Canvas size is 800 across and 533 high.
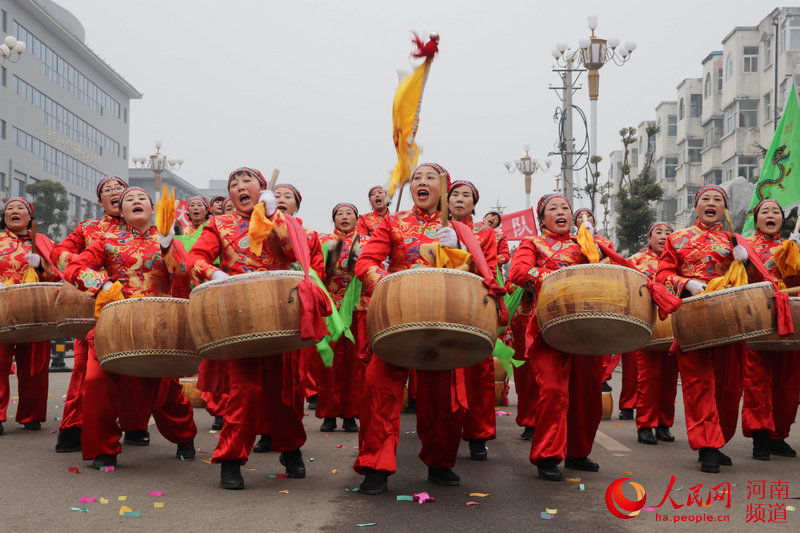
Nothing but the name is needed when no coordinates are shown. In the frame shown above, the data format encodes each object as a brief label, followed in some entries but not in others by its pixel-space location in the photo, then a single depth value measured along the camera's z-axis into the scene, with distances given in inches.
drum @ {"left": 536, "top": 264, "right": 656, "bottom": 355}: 208.8
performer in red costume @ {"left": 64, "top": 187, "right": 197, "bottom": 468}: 236.7
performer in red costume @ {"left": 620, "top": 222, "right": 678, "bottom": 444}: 308.3
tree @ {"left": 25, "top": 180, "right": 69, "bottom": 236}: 1617.9
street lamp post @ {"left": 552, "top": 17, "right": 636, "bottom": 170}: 665.0
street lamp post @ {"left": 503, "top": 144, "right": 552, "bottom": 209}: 1077.1
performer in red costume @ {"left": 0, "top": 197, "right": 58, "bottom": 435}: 319.9
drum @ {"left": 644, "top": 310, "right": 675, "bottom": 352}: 307.0
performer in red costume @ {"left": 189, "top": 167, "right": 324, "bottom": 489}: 211.8
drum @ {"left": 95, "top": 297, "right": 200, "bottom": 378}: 215.9
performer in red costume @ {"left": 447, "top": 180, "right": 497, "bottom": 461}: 264.7
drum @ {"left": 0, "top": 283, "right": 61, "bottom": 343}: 290.4
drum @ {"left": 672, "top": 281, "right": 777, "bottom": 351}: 235.3
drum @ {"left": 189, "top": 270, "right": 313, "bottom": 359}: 191.0
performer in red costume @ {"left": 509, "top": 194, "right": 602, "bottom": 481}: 225.1
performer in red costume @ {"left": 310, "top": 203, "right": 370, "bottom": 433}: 332.2
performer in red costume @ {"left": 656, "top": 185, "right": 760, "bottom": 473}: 244.7
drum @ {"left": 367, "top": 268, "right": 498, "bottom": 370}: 186.4
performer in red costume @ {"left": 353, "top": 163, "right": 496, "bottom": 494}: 204.1
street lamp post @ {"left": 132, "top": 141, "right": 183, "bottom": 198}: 1039.4
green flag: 399.9
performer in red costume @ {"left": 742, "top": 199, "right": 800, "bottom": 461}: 273.0
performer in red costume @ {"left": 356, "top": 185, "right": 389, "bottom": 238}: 348.5
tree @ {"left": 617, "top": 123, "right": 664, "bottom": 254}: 1093.1
